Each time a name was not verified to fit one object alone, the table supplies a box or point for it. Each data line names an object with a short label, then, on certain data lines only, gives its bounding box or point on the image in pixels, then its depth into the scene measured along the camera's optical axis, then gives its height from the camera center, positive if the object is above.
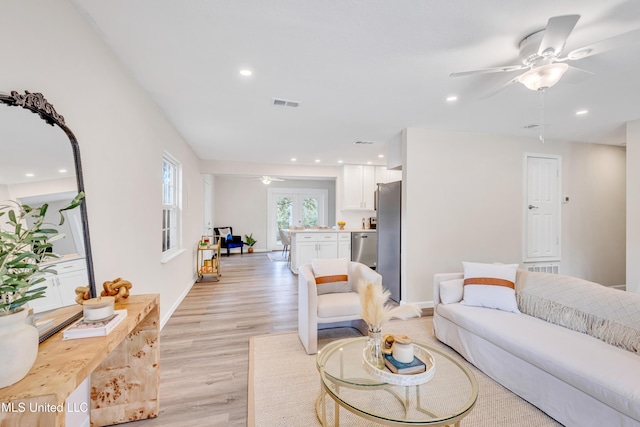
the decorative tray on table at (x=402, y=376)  1.41 -0.87
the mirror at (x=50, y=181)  1.13 +0.15
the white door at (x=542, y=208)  4.15 +0.07
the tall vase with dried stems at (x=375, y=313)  1.59 -0.61
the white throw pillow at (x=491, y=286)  2.41 -0.68
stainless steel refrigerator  3.89 -0.33
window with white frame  3.56 +0.11
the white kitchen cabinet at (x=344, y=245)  5.66 -0.68
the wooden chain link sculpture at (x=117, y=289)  1.63 -0.47
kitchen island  5.48 -0.66
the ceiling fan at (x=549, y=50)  1.43 +0.97
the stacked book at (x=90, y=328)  1.19 -0.53
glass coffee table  1.28 -0.93
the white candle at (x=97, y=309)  1.31 -0.47
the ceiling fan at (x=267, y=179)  6.94 +0.87
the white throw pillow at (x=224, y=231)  7.95 -0.56
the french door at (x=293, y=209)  8.88 +0.12
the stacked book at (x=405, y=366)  1.44 -0.84
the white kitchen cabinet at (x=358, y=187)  6.27 +0.61
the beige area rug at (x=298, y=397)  1.69 -1.30
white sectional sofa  1.45 -0.88
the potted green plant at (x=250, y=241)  8.42 -0.89
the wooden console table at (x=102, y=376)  0.82 -0.62
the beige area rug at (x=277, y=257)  7.37 -1.26
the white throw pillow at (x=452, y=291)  2.63 -0.77
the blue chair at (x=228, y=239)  7.95 -0.78
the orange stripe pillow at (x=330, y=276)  2.83 -0.67
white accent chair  2.45 -0.89
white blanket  1.79 -0.71
